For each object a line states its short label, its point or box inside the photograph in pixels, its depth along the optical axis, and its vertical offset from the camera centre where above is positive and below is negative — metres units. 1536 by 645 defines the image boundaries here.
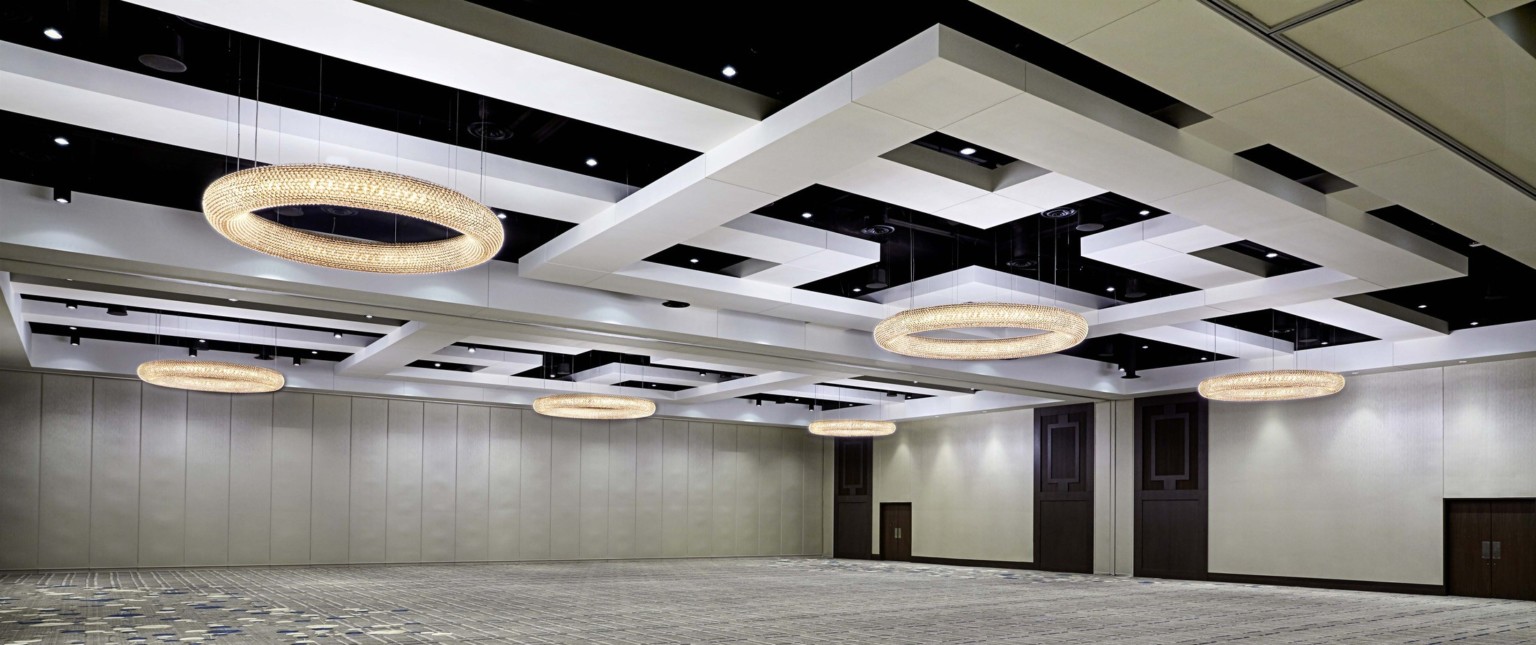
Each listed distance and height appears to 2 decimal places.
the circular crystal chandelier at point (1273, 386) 14.74 +0.19
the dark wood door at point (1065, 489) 21.23 -1.90
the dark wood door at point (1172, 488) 19.06 -1.68
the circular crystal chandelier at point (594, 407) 19.50 -0.26
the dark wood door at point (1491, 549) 15.07 -2.17
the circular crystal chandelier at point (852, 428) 23.28 -0.73
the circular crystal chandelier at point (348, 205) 6.66 +1.22
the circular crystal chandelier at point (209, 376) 15.20 +0.21
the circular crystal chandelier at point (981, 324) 10.67 +0.73
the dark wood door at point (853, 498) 27.22 -2.73
